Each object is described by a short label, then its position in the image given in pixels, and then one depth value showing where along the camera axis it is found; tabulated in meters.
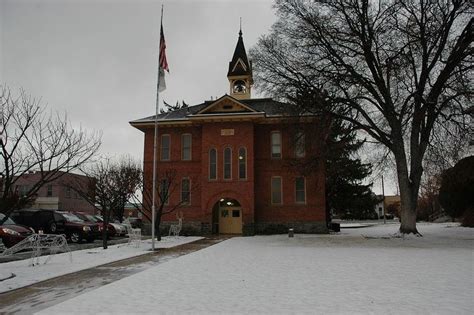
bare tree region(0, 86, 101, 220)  10.34
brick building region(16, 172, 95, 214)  56.94
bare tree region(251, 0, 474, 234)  21.00
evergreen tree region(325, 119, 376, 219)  34.45
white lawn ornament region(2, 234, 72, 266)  11.69
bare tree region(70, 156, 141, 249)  30.66
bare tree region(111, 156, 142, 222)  30.88
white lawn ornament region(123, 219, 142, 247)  19.51
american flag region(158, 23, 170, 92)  18.22
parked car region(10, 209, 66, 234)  22.38
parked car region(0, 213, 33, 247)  16.14
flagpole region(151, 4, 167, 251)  17.56
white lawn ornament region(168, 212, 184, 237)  26.47
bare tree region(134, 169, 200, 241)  28.42
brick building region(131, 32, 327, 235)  27.95
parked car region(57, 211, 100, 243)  22.03
